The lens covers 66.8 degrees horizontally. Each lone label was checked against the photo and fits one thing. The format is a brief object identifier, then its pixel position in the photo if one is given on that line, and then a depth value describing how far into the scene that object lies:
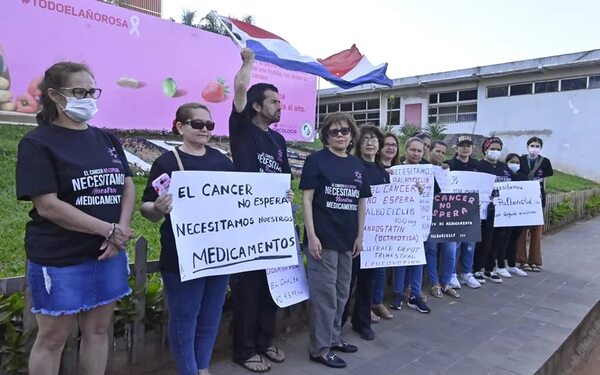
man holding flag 3.17
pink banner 6.00
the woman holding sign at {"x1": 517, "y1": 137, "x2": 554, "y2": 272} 6.45
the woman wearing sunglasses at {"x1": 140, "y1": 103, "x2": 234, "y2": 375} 2.65
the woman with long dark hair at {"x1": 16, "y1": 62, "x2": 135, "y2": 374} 2.07
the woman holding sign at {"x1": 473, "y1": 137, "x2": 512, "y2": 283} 5.79
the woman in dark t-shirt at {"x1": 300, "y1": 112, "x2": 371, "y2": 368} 3.32
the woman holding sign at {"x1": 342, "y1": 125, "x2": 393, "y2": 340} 3.92
